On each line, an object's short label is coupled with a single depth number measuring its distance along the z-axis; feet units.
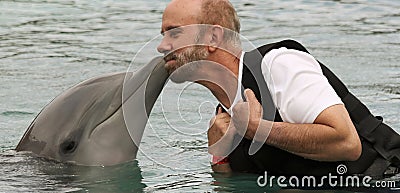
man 36.29
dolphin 43.37
